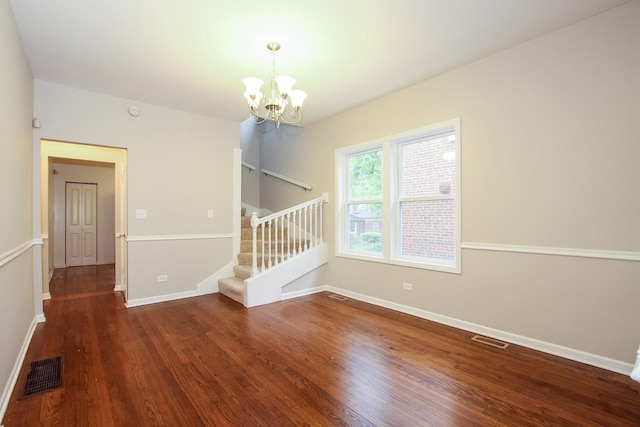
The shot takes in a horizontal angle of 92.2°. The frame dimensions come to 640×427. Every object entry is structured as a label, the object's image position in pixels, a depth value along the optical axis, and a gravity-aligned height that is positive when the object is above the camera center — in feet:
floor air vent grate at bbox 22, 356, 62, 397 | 6.61 -3.72
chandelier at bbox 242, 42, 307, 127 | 8.15 +3.33
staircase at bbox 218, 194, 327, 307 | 12.71 -2.15
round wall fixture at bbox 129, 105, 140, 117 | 12.64 +4.30
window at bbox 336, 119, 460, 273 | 10.84 +0.59
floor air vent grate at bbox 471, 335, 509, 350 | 8.78 -3.75
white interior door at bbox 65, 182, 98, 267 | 23.13 -0.63
